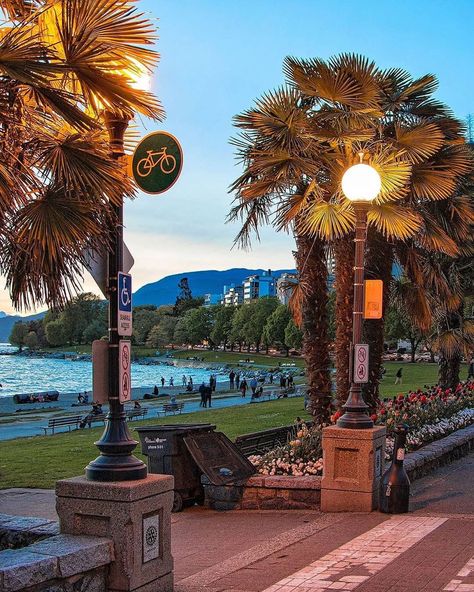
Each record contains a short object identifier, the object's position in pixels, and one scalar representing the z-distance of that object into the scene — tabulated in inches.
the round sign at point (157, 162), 235.8
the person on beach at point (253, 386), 1985.1
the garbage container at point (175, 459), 422.9
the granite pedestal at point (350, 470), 379.2
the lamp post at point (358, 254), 385.4
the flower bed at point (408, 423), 426.6
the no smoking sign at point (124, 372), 224.7
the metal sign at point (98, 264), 237.6
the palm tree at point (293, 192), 518.3
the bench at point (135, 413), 1274.6
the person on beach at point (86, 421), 1218.0
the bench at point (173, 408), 1421.0
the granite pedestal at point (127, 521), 207.0
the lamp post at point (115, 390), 218.2
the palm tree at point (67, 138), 228.1
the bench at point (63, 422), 1188.5
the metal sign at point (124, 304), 228.4
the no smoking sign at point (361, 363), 391.9
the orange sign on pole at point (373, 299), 408.2
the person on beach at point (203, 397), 1678.2
